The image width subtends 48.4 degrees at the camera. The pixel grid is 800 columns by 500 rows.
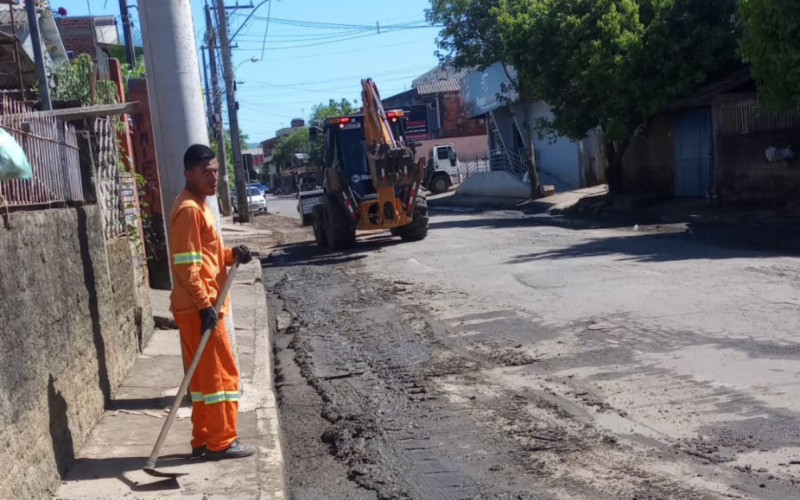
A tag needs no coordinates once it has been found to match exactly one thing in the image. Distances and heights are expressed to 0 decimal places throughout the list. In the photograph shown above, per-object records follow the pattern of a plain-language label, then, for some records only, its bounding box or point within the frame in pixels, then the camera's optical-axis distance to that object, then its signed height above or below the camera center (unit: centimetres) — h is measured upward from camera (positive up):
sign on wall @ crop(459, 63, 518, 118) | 3934 +286
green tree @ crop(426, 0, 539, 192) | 3228 +430
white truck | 4572 -67
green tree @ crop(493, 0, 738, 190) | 2225 +217
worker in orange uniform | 539 -80
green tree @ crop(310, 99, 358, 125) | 7794 +482
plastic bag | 466 +17
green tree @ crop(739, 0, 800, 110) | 1537 +140
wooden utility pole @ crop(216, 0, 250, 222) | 3253 +216
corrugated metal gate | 2252 -55
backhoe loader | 1794 -36
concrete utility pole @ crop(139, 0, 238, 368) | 680 +72
